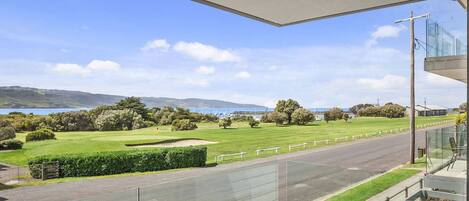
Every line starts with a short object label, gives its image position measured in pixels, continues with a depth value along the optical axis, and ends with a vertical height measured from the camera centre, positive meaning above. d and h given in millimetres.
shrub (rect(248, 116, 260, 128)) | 45772 -887
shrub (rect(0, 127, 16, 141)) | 28916 -1685
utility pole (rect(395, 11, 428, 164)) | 11898 +1035
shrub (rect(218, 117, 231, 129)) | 44216 -879
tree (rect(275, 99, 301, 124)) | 46812 +1113
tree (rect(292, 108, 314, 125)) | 46656 -13
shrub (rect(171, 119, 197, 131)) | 41231 -1162
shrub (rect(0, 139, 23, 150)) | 26936 -2303
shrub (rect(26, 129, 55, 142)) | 30262 -1886
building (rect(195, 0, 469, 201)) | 2105 +573
